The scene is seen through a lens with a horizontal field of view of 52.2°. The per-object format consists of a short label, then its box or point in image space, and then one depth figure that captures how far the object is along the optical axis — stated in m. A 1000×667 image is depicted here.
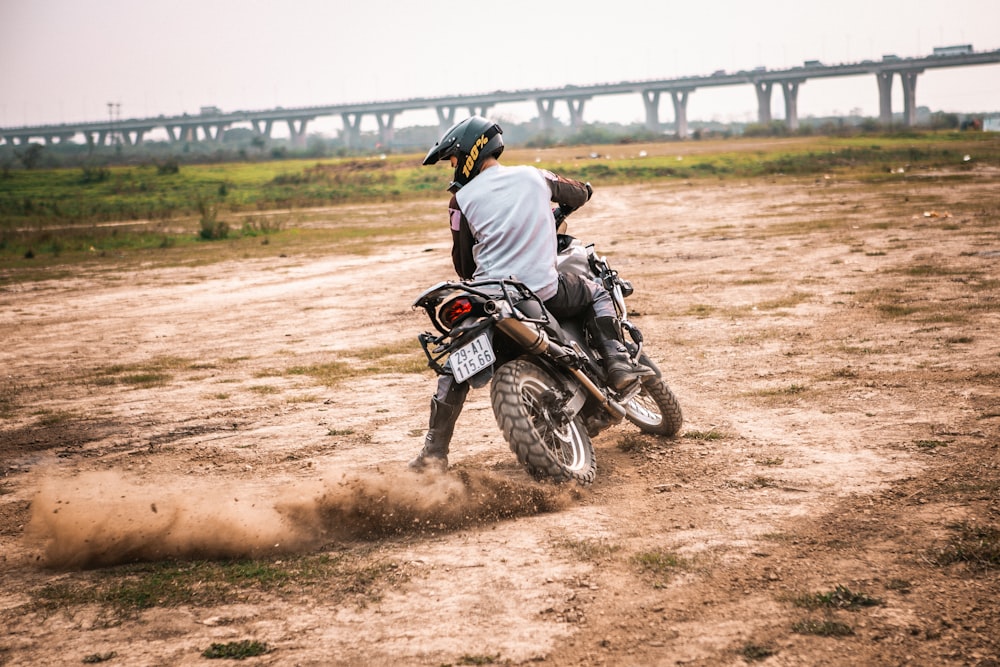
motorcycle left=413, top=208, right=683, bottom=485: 5.36
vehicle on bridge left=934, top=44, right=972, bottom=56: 121.12
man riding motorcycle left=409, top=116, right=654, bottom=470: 5.72
